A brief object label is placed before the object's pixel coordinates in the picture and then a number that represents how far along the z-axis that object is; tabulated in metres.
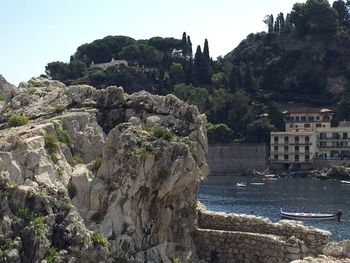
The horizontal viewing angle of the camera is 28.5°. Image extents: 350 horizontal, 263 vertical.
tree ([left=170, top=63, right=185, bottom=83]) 167.50
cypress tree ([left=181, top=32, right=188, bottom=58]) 181.62
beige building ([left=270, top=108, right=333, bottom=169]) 140.62
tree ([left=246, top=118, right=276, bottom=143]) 143.62
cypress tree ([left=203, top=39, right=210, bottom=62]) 172.23
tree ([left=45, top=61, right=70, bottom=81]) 178.25
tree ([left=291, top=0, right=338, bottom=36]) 180.25
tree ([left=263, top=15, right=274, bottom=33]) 190.00
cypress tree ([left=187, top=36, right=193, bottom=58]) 180.93
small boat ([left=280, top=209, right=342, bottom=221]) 65.69
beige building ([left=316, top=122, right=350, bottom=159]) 140.38
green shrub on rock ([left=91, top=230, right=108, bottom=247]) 16.91
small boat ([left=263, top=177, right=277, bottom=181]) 127.56
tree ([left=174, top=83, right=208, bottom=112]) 151.12
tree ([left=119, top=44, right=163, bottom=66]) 179.00
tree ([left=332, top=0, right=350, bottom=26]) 187.68
